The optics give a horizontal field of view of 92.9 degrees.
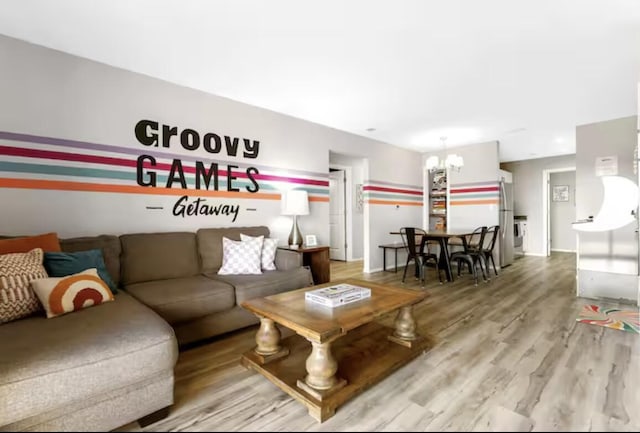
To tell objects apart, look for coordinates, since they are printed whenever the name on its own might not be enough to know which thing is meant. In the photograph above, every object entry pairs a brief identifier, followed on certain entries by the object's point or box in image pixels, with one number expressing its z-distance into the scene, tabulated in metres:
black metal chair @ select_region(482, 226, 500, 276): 4.75
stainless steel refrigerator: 5.58
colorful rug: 2.69
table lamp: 3.77
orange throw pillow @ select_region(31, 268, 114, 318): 1.68
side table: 3.77
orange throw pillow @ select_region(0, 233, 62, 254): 1.92
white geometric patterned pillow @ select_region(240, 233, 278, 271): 3.06
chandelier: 4.54
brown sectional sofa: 1.19
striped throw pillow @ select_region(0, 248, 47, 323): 1.63
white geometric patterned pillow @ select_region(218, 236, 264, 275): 2.90
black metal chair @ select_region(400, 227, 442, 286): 4.43
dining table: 4.39
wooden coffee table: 1.59
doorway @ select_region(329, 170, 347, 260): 6.47
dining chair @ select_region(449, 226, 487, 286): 4.45
